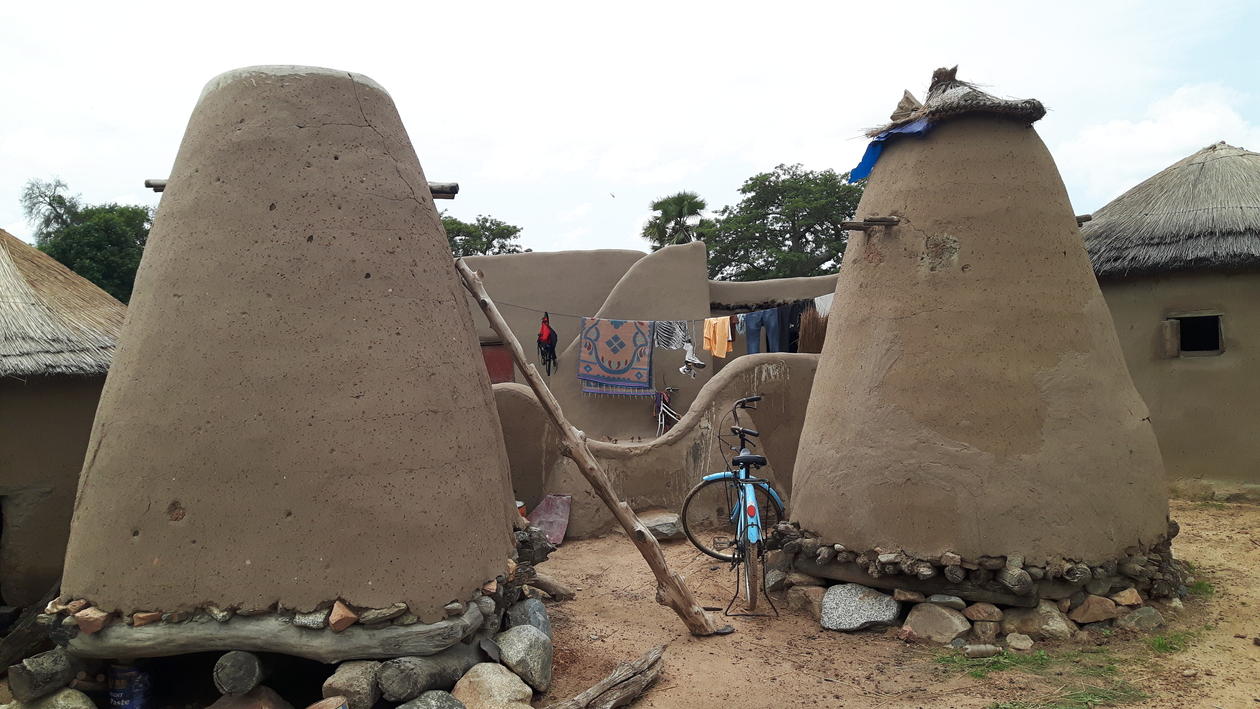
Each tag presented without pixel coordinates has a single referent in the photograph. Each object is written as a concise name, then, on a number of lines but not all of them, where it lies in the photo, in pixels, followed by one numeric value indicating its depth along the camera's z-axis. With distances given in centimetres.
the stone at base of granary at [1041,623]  467
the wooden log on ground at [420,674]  354
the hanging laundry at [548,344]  1244
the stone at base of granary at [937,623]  476
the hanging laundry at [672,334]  1216
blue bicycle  552
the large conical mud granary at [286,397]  367
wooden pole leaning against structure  498
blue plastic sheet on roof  543
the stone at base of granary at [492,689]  369
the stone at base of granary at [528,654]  407
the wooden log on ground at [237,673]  349
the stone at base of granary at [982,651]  454
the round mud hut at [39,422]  559
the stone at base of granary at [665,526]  751
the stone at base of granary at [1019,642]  459
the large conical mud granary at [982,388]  488
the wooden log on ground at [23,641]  509
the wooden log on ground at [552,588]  582
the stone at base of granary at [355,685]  349
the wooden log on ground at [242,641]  356
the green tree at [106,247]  1605
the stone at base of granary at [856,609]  499
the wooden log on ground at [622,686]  388
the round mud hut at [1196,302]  816
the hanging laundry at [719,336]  1134
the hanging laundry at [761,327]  1105
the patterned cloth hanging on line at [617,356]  1220
